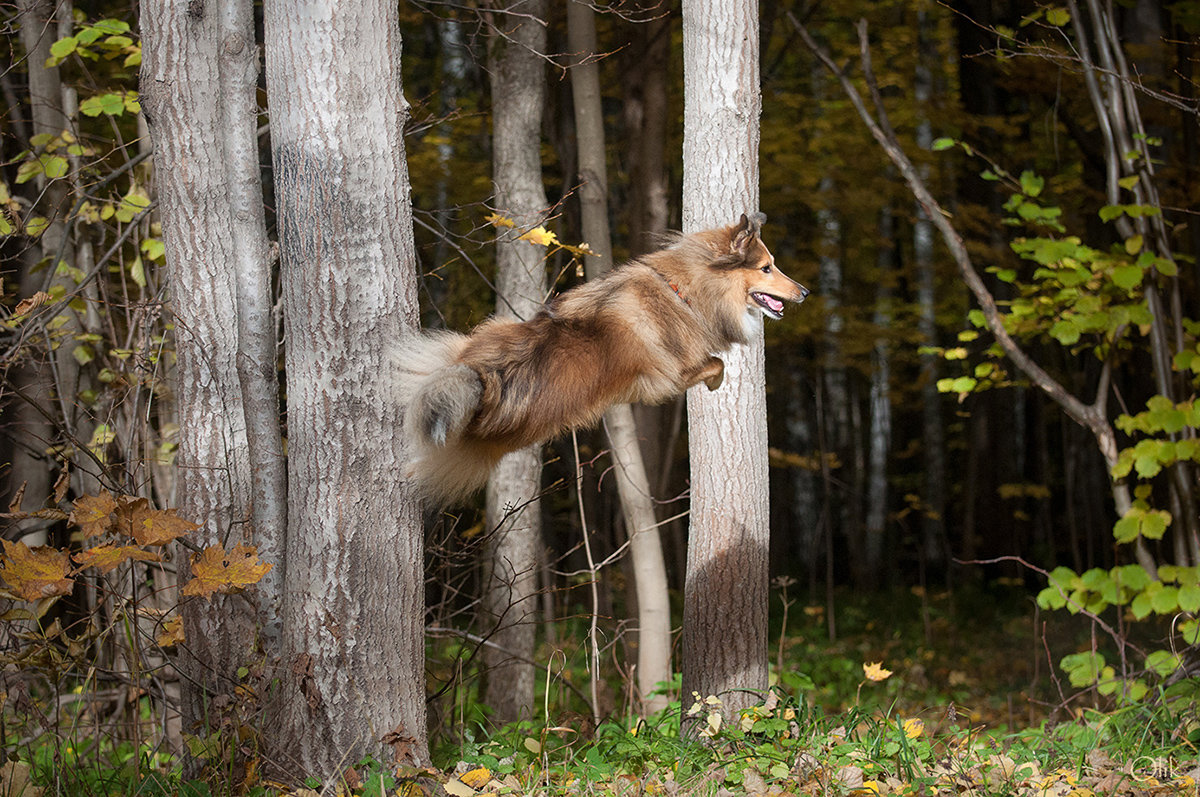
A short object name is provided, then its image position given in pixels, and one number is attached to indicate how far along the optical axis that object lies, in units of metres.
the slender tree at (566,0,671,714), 7.43
